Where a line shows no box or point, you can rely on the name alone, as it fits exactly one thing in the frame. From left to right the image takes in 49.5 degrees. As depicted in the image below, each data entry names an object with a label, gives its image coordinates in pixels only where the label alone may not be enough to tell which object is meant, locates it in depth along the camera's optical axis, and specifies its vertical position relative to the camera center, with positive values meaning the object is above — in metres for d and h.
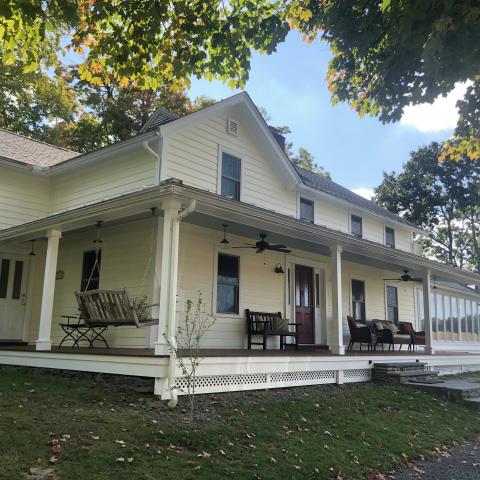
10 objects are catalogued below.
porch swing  7.65 +0.41
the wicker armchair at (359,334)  12.83 +0.23
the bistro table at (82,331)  10.09 +0.07
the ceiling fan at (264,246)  10.55 +1.93
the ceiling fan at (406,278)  15.40 +2.05
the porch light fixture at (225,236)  10.84 +2.24
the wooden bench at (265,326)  11.36 +0.33
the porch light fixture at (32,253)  12.50 +1.95
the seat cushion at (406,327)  15.78 +0.54
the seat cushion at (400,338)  15.59 +0.19
